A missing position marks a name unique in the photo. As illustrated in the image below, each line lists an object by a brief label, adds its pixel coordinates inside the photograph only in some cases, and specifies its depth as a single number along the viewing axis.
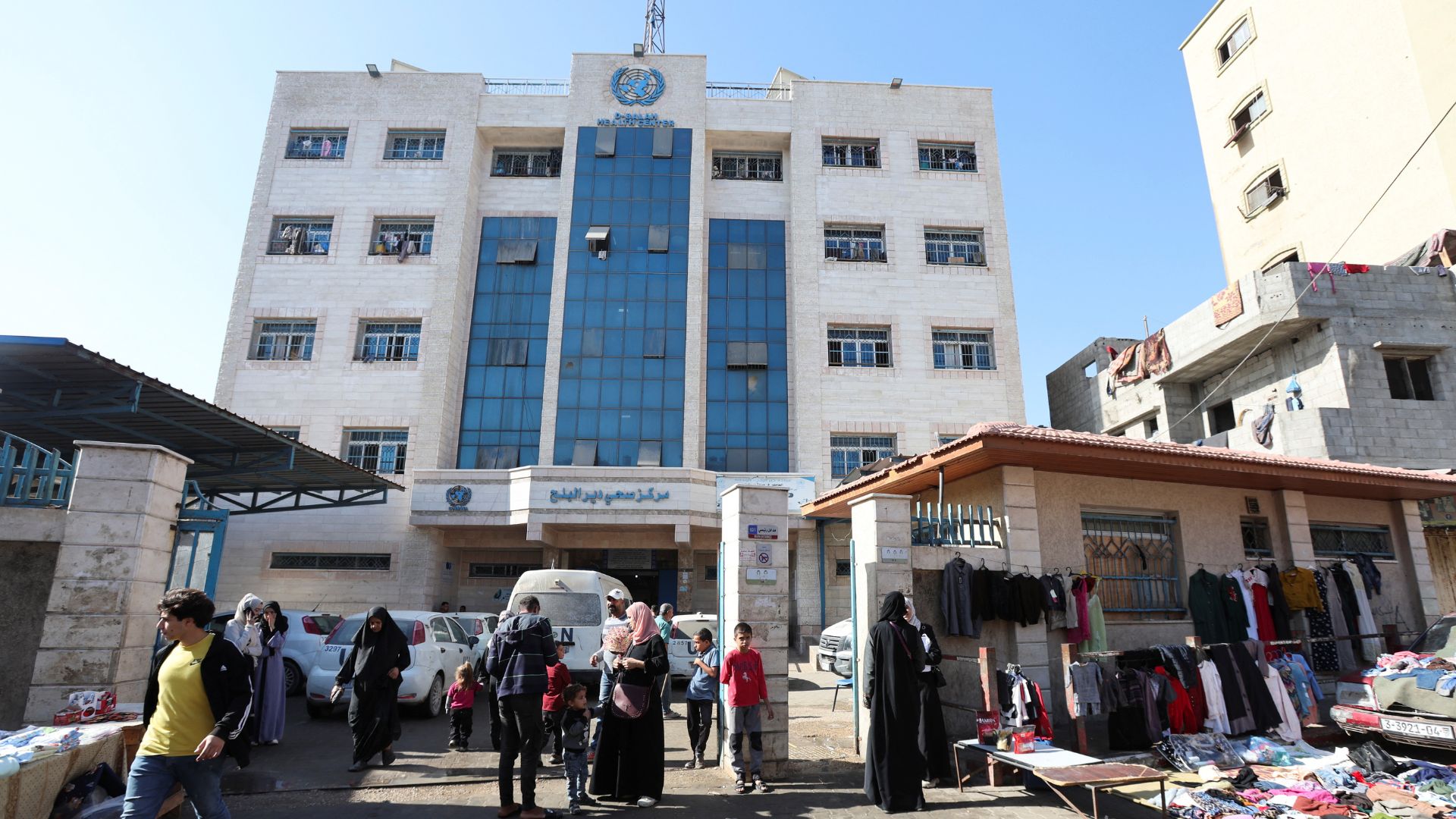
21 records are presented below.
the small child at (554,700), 6.79
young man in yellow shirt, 4.34
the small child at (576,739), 6.31
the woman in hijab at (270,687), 8.70
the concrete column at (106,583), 6.26
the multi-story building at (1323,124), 19.36
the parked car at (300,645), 11.95
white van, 12.71
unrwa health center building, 21.08
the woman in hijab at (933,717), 6.93
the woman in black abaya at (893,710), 6.57
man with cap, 6.96
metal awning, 10.87
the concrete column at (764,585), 7.81
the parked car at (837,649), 14.30
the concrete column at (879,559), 8.37
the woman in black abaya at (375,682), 7.61
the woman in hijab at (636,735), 6.59
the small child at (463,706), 8.58
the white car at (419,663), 10.59
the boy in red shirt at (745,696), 7.15
